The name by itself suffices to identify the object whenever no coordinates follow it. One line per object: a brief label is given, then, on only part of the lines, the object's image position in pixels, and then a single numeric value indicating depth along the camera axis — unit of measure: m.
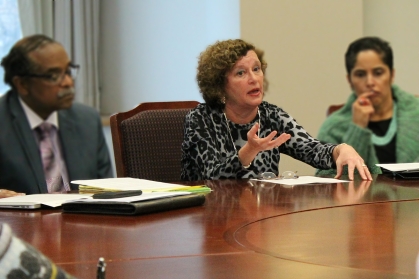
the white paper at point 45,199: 3.32
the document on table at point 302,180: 3.75
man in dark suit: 3.61
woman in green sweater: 4.48
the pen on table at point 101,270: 1.78
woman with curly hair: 4.05
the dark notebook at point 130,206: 3.18
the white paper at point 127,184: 3.40
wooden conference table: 2.58
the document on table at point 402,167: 3.85
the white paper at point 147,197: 3.20
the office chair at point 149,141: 4.10
